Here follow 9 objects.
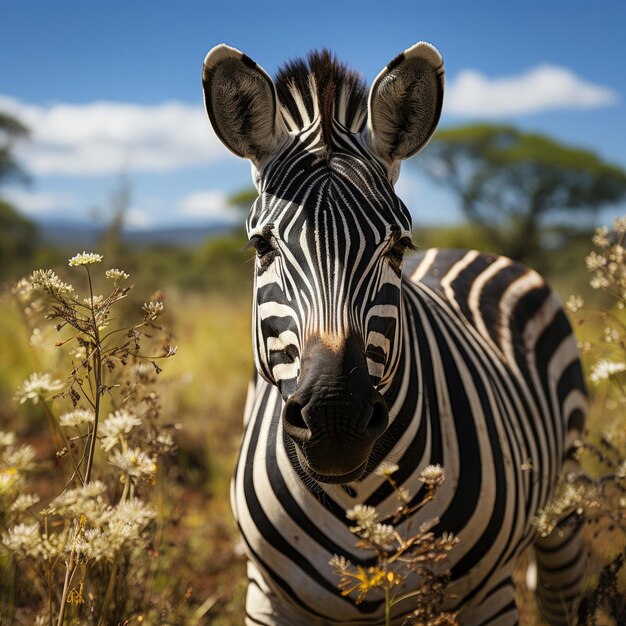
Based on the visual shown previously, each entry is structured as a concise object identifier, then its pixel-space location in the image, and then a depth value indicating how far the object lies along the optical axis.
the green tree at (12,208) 25.55
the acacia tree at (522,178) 26.23
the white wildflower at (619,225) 2.80
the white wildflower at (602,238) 2.72
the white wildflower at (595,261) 2.72
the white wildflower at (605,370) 2.67
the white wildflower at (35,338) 2.29
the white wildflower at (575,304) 2.78
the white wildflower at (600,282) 2.77
